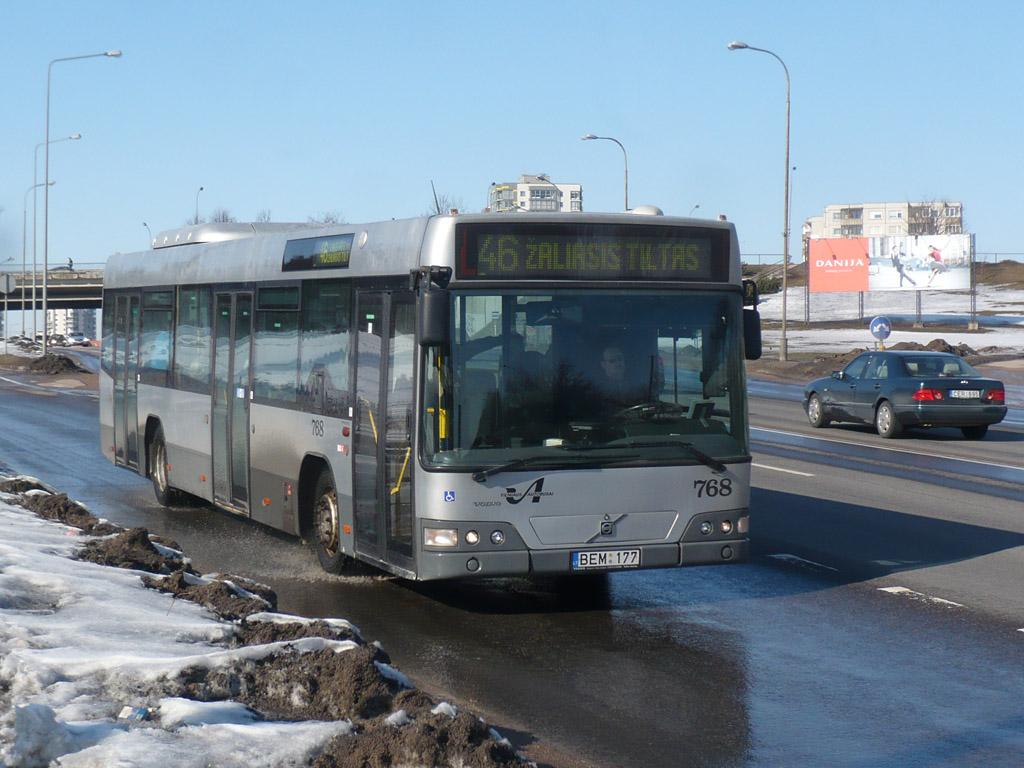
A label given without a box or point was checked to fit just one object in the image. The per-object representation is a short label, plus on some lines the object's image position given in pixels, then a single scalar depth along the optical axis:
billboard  66.69
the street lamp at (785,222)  40.88
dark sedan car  22.03
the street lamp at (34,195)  58.41
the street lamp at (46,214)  49.47
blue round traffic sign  35.00
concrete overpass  102.06
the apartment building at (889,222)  187.75
